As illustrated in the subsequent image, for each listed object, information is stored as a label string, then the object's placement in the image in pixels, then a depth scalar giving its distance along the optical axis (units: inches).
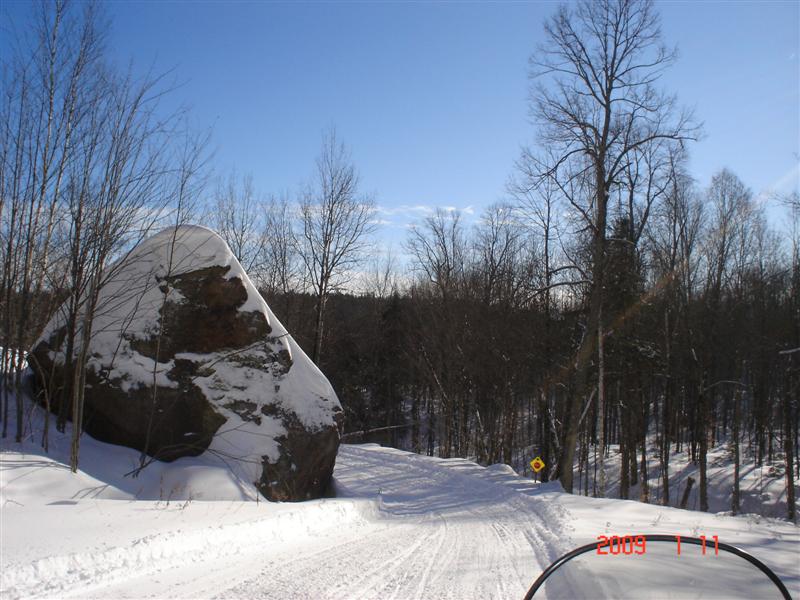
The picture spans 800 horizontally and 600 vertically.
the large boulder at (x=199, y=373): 427.8
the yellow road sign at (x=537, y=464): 647.8
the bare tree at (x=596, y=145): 591.5
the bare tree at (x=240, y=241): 1192.2
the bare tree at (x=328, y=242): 1040.2
